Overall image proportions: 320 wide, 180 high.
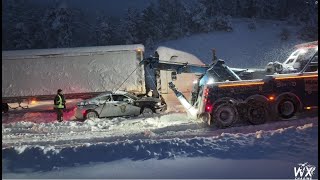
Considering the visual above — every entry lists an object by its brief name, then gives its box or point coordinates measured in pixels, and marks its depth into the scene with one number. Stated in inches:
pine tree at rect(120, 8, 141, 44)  1824.6
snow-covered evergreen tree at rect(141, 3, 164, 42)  1811.0
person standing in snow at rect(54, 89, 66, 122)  627.2
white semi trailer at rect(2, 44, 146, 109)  792.9
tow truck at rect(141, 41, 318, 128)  479.5
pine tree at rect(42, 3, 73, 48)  1854.1
